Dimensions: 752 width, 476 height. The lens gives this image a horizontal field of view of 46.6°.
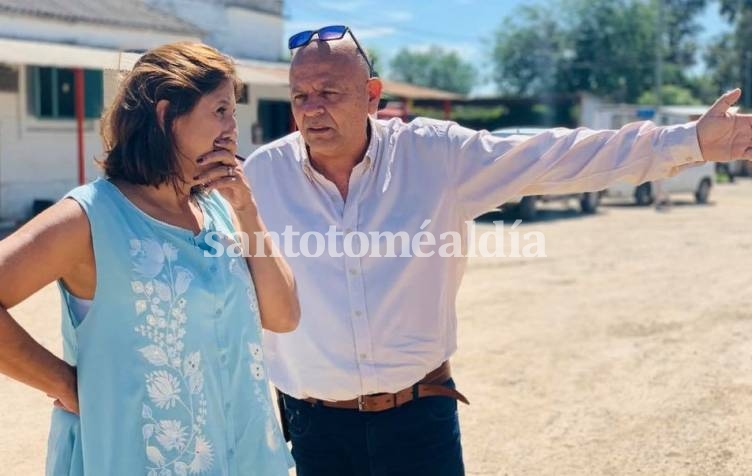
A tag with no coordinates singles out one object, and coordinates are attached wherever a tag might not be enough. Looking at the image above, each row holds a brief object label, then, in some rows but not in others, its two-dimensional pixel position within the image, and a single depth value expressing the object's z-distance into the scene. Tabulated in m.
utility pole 26.02
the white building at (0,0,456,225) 14.95
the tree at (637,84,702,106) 50.72
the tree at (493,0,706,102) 52.94
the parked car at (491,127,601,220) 19.19
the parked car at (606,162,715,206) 23.39
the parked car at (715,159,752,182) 38.50
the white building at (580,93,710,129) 24.81
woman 1.89
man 2.68
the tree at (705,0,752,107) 64.69
